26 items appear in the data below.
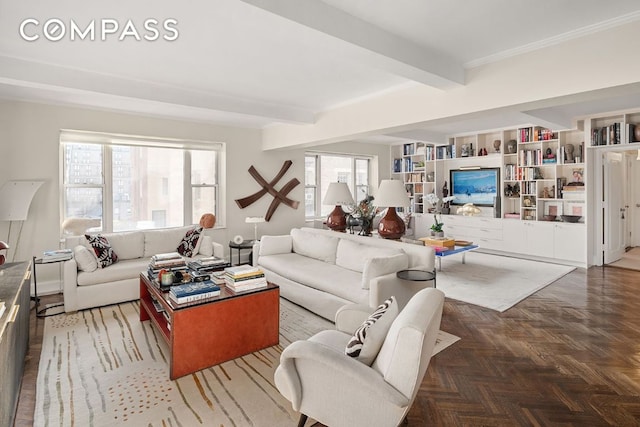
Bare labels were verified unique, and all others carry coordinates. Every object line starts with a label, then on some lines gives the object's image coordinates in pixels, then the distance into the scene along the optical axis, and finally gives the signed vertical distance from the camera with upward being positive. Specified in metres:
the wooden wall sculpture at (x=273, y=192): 6.41 +0.42
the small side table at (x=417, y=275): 3.12 -0.58
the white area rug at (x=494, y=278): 4.28 -0.97
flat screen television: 7.33 +0.61
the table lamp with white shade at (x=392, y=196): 3.83 +0.19
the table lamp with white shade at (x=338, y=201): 4.85 +0.17
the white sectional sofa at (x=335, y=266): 3.23 -0.60
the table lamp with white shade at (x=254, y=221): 5.89 -0.12
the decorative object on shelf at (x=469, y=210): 5.86 +0.05
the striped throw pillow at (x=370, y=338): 1.74 -0.64
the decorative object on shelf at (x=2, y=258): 2.74 -0.35
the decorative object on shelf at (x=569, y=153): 6.14 +1.06
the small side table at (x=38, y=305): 3.72 -1.05
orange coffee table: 2.52 -0.90
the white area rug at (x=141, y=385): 2.06 -1.19
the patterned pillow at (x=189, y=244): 4.75 -0.42
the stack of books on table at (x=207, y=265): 3.55 -0.53
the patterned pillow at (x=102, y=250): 4.06 -0.43
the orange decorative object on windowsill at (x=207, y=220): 5.70 -0.11
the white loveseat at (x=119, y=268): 3.82 -0.62
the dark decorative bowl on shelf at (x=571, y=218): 6.06 -0.10
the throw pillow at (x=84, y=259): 3.89 -0.51
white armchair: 1.51 -0.76
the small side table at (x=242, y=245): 5.60 -0.51
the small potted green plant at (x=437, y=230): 5.62 -0.28
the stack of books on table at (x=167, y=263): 3.49 -0.51
